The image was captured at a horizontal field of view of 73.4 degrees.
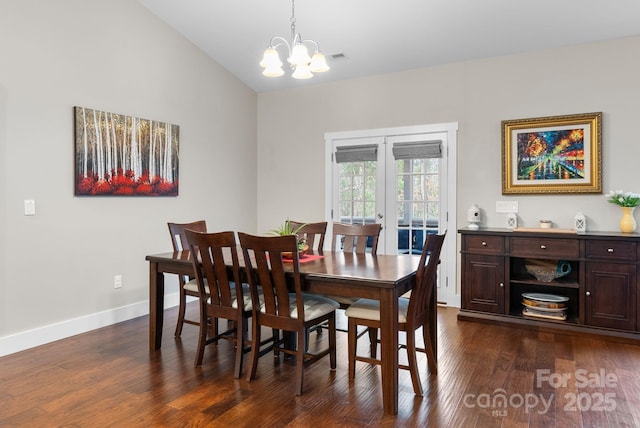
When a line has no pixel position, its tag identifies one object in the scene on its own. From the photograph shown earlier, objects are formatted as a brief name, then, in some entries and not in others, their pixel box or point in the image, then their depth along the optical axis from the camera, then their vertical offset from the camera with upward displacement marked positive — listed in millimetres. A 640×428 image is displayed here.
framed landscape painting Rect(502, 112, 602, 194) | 4164 +600
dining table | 2434 -412
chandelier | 2953 +1068
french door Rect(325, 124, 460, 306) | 4898 +352
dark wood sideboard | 3658 -602
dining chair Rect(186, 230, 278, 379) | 2824 -524
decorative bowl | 4047 -560
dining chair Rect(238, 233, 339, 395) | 2590 -562
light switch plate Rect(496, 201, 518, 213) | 4531 +77
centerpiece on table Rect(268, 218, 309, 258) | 3234 -221
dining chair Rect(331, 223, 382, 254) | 3715 -185
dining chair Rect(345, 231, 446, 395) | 2605 -618
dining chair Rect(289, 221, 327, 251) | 4055 -161
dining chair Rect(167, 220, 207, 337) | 3508 -304
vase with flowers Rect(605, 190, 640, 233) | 3865 +69
